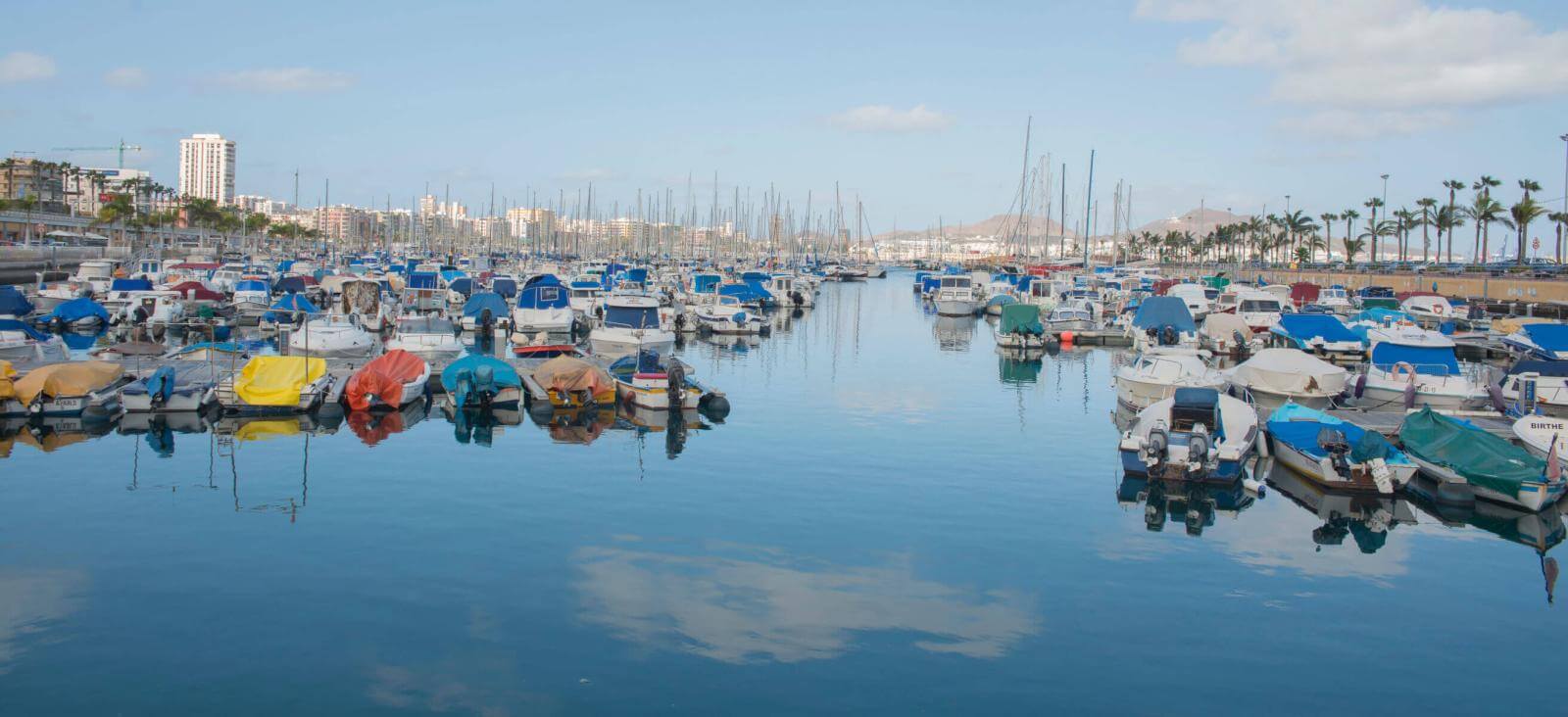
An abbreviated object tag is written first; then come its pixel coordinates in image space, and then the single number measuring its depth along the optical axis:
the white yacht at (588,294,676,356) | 50.72
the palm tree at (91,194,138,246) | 143.12
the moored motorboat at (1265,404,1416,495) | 25.72
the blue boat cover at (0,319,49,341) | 43.91
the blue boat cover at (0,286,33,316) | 52.97
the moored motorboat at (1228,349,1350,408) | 37.69
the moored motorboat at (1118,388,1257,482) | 26.25
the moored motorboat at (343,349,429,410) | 34.81
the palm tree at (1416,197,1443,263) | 121.06
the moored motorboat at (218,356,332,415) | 33.38
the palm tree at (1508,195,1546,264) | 99.06
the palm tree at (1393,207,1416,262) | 125.71
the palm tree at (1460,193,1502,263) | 106.19
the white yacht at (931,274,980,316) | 87.50
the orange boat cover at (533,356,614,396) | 35.72
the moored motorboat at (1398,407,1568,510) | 24.27
